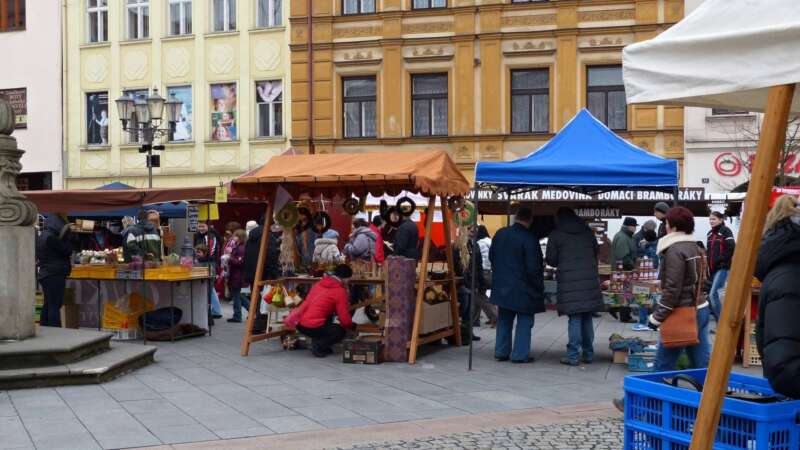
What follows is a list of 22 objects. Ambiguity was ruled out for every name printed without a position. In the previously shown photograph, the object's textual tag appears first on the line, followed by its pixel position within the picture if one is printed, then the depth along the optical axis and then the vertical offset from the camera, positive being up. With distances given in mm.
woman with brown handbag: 8812 -932
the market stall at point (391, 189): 12117 -83
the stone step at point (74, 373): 10062 -1910
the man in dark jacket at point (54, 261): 13688 -1040
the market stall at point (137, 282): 14562 -1435
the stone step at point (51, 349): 10367 -1731
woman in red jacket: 12578 -1588
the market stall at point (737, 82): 3527 +357
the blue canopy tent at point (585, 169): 11711 +151
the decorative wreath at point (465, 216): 14078 -474
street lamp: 19469 +1303
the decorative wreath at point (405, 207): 14609 -350
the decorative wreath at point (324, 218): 14312 -492
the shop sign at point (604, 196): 19875 -275
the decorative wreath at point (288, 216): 13891 -451
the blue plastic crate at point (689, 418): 3797 -920
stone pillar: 11148 -714
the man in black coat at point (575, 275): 11930 -1078
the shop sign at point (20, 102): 33062 +2568
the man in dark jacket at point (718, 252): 14711 -995
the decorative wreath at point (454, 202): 13516 -257
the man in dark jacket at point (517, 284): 12234 -1211
